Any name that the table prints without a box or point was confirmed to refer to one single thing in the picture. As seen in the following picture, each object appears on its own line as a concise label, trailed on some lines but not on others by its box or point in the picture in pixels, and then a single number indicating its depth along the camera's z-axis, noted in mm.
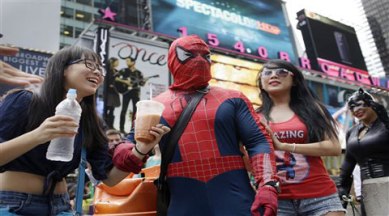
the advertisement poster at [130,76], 14477
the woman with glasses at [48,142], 2061
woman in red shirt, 3150
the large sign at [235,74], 19047
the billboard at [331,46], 26359
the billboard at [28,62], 12484
